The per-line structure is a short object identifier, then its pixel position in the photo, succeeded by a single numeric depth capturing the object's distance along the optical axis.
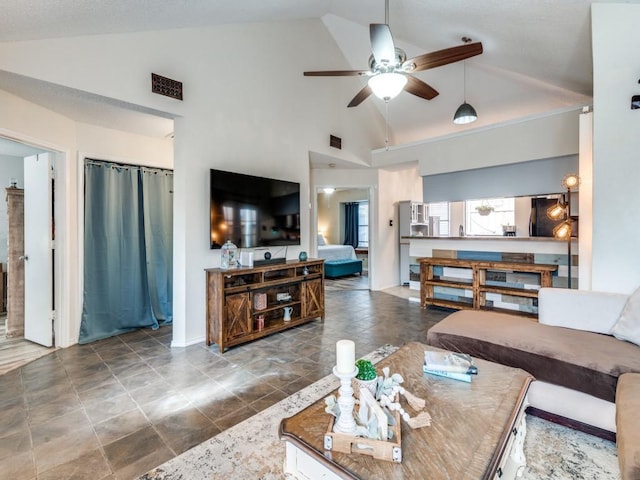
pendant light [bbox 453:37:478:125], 4.61
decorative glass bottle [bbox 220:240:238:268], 3.41
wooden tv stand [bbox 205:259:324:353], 3.18
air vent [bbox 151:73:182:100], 3.07
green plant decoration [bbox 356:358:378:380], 1.33
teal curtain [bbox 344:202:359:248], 10.30
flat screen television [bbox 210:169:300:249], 3.45
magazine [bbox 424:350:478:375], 1.64
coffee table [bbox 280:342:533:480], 1.02
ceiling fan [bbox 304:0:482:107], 2.36
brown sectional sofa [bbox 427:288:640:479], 1.54
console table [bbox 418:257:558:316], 4.07
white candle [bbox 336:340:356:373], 1.14
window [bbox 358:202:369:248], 10.39
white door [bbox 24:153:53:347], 3.30
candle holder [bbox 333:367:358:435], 1.14
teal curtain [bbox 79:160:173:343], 3.49
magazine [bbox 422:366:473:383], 1.60
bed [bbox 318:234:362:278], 7.73
